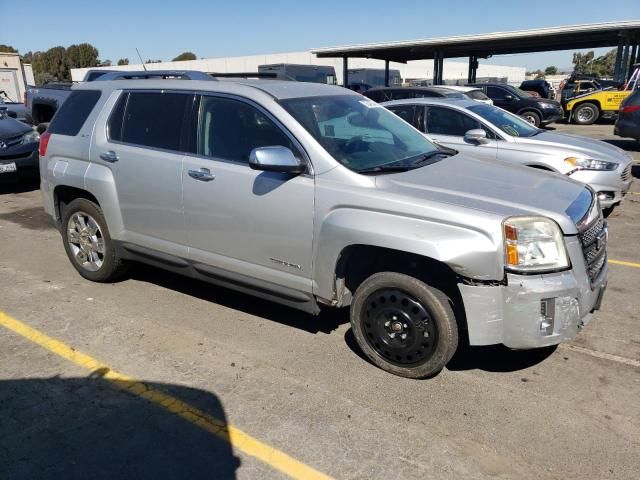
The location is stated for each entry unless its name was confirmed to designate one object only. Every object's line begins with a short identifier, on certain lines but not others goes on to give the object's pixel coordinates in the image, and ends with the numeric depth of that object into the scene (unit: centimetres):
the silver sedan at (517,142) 687
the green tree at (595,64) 8512
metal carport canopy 2466
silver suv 303
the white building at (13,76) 2286
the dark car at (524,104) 1881
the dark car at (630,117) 1174
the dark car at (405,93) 1246
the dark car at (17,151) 925
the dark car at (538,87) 2603
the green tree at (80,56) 8825
